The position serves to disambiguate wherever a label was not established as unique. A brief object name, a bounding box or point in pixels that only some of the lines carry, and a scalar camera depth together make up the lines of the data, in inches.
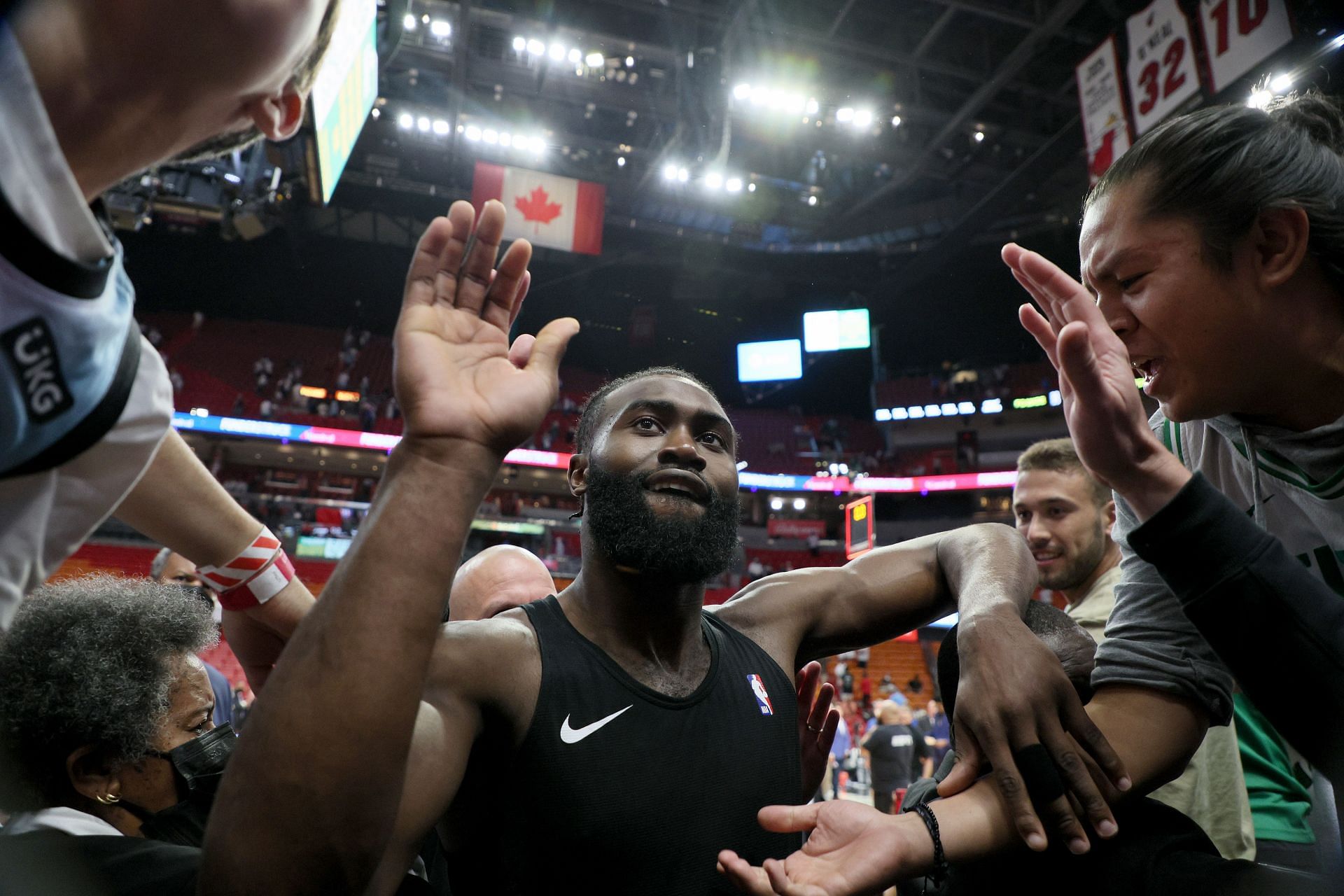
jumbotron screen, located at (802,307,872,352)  876.6
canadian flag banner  657.6
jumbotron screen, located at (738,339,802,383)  936.3
